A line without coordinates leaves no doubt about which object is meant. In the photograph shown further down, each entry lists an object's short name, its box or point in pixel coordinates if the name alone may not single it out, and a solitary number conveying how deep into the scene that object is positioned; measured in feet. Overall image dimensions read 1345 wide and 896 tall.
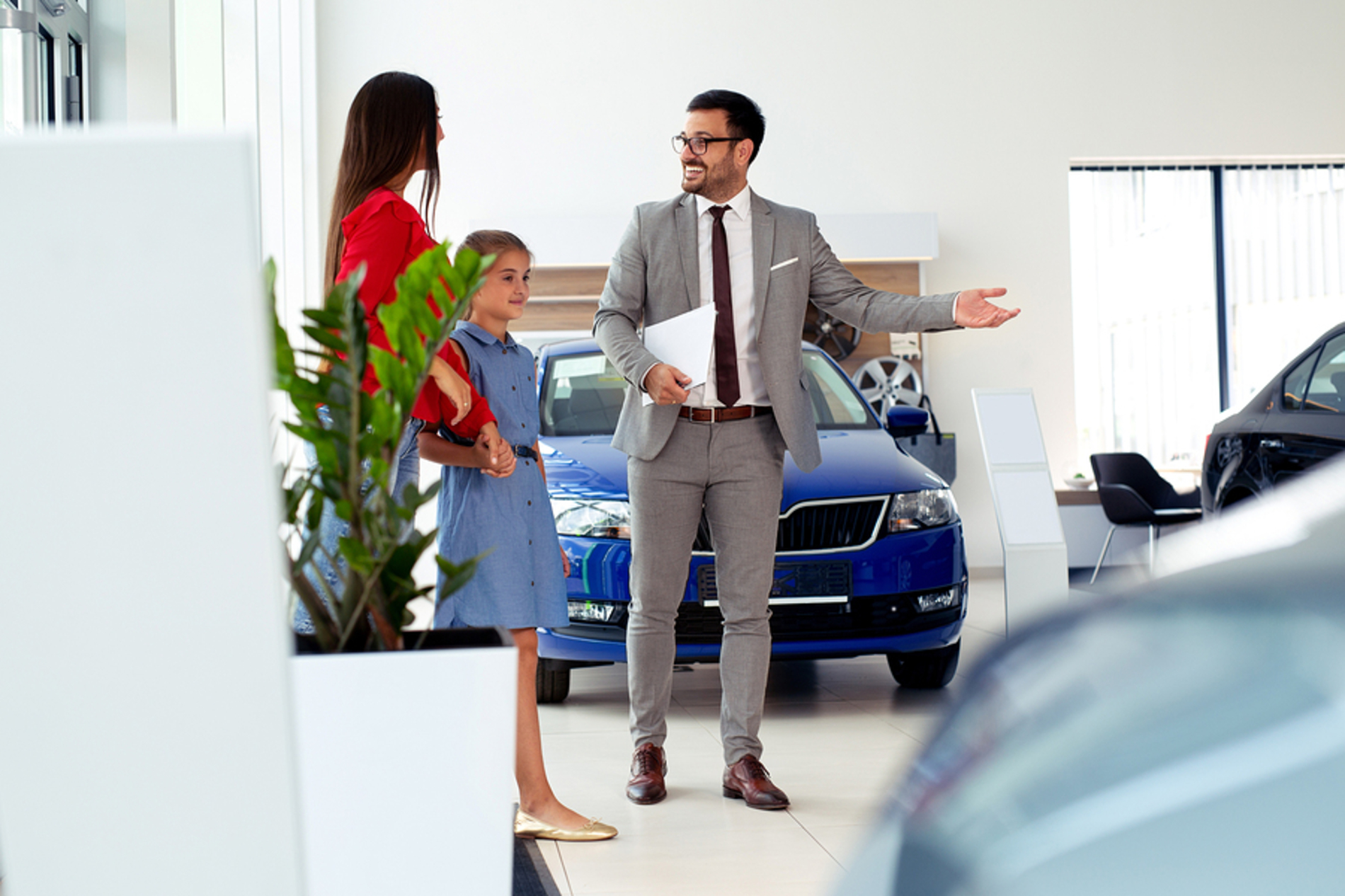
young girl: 7.34
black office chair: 21.16
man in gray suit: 8.96
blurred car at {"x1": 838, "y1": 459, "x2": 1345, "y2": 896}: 1.58
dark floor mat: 6.82
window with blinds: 27.35
